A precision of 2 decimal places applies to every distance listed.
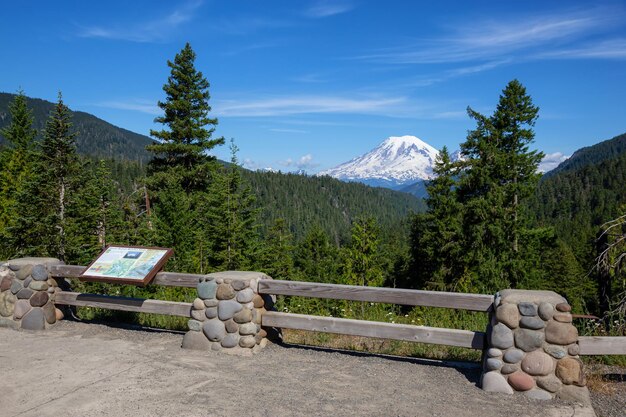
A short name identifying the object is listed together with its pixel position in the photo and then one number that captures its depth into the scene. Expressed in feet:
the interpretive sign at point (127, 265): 21.24
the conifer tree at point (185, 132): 97.04
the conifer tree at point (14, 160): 76.28
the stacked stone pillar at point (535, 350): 15.38
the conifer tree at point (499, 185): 92.84
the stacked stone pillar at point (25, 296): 23.67
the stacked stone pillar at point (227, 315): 20.03
